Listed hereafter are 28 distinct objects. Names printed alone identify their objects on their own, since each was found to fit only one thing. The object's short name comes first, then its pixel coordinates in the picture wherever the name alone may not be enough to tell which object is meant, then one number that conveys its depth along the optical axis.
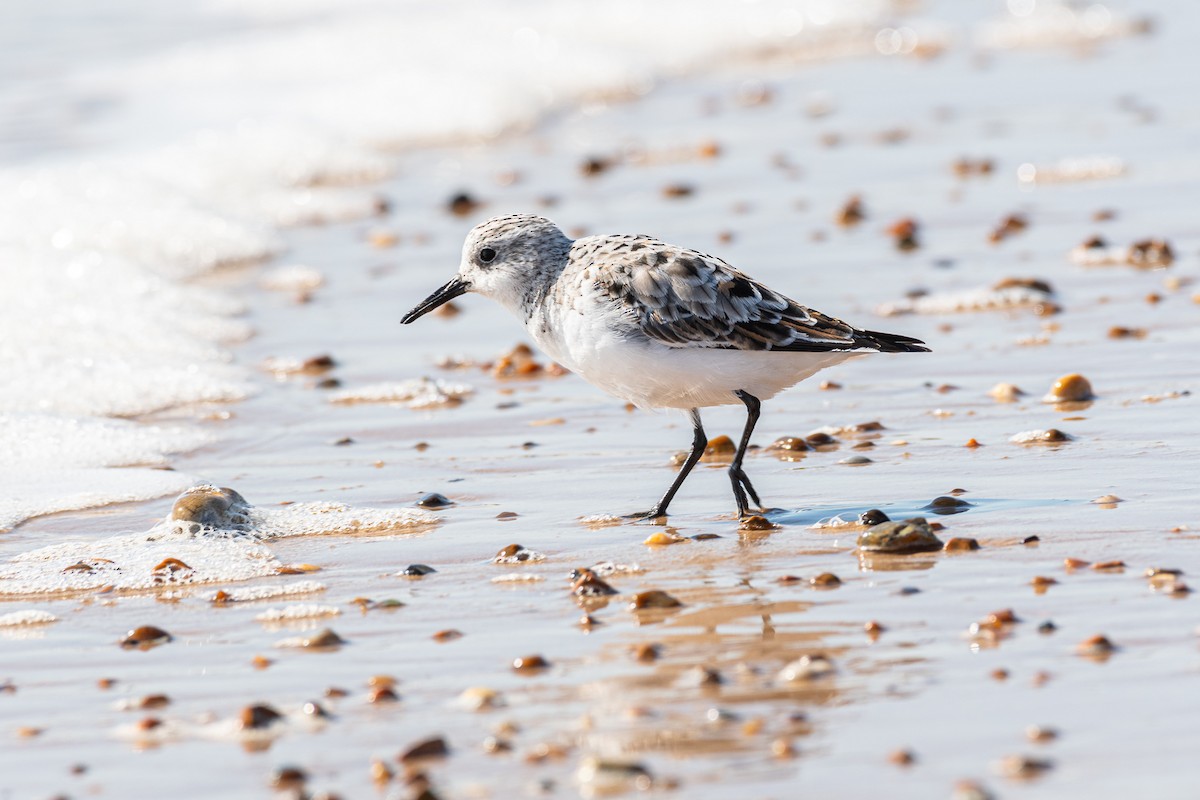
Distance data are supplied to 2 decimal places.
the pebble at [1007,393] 12.33
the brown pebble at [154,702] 7.45
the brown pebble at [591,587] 8.72
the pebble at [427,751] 6.58
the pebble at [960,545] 9.00
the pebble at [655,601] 8.45
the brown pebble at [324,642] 8.16
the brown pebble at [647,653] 7.66
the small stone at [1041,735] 6.41
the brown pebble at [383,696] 7.32
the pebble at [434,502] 10.88
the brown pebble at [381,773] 6.46
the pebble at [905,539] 9.03
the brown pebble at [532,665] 7.64
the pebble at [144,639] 8.36
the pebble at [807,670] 7.23
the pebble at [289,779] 6.45
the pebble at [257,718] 7.04
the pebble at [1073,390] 12.07
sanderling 10.27
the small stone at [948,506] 9.90
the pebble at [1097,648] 7.27
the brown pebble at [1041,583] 8.23
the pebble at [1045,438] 11.18
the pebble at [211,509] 10.30
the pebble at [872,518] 9.70
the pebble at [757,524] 9.94
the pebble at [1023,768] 6.10
